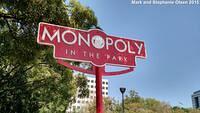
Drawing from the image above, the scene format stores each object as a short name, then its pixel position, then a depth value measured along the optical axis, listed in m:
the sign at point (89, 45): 3.51
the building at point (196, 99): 91.25
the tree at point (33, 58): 5.82
